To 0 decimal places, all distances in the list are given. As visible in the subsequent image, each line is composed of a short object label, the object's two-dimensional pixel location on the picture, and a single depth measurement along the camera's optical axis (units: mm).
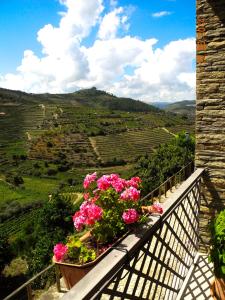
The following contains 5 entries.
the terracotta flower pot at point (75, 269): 2166
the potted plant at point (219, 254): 2635
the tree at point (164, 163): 22938
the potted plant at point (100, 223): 2197
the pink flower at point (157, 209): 2387
